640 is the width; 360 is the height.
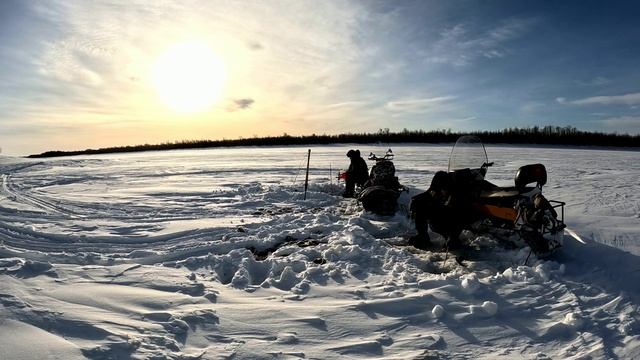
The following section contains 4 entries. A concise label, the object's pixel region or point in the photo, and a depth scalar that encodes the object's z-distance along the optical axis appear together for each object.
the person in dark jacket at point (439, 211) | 6.33
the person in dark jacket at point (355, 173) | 11.85
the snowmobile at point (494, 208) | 5.34
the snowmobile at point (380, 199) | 8.92
